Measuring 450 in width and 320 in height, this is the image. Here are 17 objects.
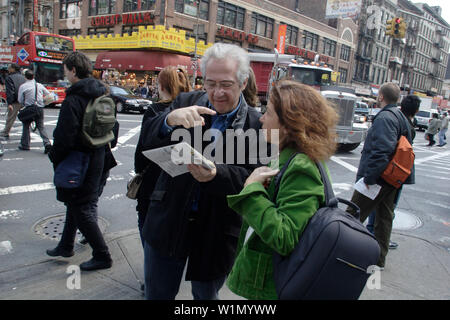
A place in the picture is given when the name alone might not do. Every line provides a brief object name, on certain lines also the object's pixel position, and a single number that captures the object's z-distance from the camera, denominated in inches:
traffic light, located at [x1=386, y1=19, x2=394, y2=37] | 666.6
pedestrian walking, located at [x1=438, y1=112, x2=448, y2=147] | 780.0
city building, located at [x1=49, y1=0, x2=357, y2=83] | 1195.9
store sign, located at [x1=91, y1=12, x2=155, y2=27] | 1173.1
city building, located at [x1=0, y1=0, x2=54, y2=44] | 1503.4
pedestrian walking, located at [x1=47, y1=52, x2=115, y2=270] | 120.0
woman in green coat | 60.2
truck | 513.3
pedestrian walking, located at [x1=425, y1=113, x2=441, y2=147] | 725.3
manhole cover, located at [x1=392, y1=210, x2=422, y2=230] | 219.1
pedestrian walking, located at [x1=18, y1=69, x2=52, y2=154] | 325.1
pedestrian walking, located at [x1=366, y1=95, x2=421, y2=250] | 171.6
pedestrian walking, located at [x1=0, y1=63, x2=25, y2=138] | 360.2
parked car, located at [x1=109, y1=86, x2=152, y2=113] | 752.0
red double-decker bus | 722.8
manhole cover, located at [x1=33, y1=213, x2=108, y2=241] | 166.4
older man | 77.7
